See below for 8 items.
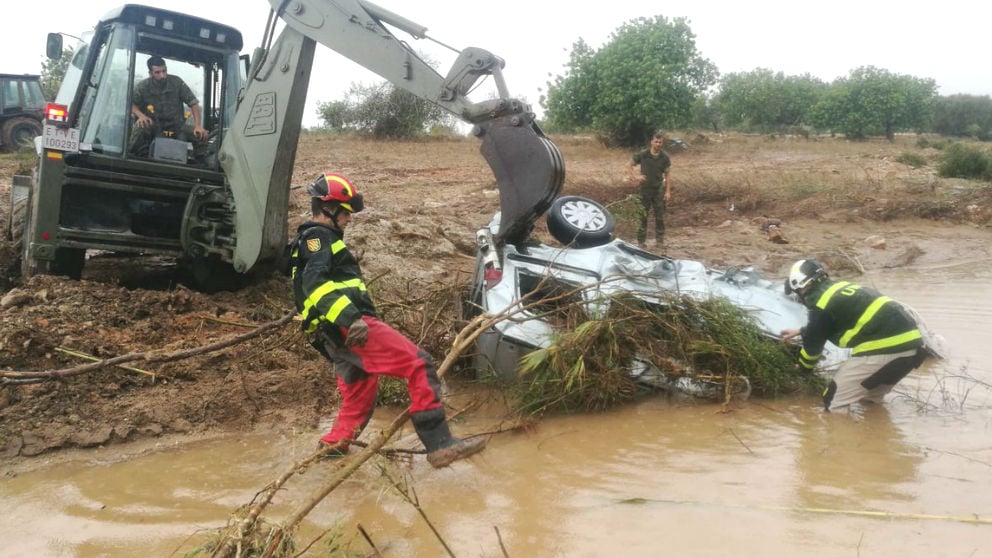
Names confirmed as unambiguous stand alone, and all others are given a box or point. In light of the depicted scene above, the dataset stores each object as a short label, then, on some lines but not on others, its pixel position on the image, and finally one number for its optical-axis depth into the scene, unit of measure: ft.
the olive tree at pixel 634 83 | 84.53
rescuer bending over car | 17.22
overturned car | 17.78
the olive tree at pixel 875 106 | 144.36
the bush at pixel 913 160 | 64.54
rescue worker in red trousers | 13.38
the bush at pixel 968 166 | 57.21
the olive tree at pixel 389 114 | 87.92
